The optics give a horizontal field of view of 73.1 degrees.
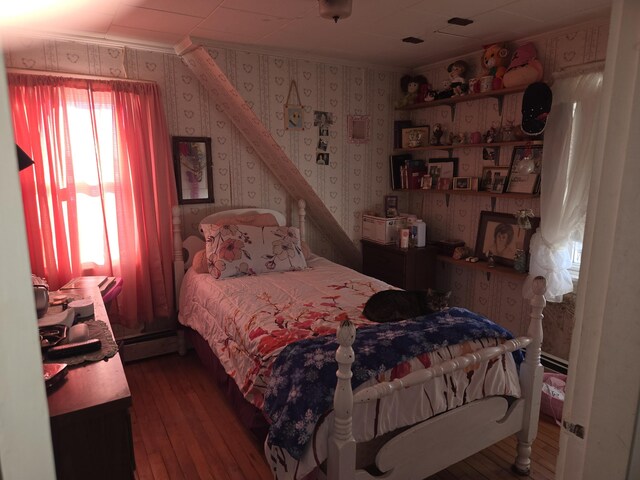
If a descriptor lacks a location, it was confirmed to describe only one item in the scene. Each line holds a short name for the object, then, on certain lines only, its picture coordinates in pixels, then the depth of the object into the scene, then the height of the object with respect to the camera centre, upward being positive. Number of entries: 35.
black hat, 2.82 +0.36
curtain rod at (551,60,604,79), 2.57 +0.57
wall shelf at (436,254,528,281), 3.03 -0.78
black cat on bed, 2.21 -0.73
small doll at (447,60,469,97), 3.38 +0.68
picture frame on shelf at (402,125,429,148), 3.86 +0.24
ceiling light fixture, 2.08 +0.74
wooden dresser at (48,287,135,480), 1.21 -0.76
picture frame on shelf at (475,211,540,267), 3.10 -0.55
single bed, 1.54 -0.89
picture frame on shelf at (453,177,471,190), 3.51 -0.16
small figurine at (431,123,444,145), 3.72 +0.25
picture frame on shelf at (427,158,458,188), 3.68 -0.05
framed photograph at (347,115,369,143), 3.77 +0.30
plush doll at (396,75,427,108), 3.79 +0.66
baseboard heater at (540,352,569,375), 2.94 -1.36
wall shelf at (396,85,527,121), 3.02 +0.49
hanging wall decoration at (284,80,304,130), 3.42 +0.39
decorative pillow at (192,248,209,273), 3.16 -0.73
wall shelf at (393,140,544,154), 2.93 +0.13
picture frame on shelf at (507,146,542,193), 2.97 -0.04
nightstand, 3.61 -0.86
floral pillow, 3.04 -0.63
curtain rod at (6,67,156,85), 2.67 +0.56
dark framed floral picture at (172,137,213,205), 3.24 -0.05
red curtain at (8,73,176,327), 2.73 -0.14
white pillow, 3.35 -0.42
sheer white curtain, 2.67 -0.09
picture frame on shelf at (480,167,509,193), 3.22 -0.12
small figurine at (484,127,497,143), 3.23 +0.21
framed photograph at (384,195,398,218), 4.11 -0.38
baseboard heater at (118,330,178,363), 3.24 -1.38
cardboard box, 3.78 -0.57
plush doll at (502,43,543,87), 2.84 +0.63
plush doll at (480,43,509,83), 3.03 +0.73
